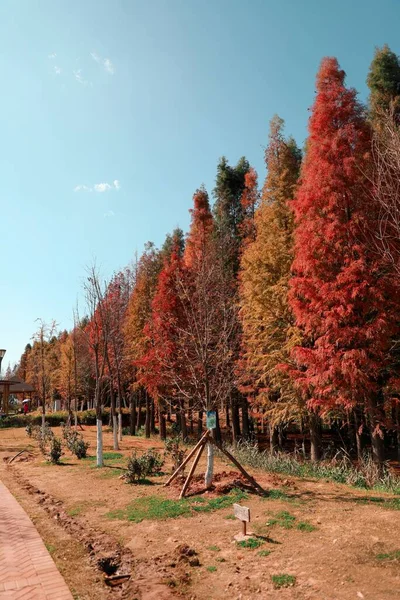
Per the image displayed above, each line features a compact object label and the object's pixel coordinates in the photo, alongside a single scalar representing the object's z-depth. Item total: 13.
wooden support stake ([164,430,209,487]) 10.26
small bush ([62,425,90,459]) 16.95
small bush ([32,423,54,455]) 20.04
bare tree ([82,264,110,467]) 14.96
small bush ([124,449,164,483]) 11.71
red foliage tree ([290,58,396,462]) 11.65
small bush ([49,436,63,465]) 15.70
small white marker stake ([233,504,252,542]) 6.82
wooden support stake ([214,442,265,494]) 9.68
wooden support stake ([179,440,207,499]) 9.74
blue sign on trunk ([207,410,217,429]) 9.85
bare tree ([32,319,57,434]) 31.61
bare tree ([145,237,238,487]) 18.88
